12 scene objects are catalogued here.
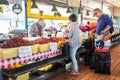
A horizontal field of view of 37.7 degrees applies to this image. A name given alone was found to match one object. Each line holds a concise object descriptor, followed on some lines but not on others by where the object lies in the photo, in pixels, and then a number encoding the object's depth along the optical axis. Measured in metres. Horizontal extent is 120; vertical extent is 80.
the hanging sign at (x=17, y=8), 7.19
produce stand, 2.97
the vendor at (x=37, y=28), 6.27
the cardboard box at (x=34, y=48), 3.50
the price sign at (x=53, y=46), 4.00
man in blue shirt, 5.03
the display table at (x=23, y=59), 2.95
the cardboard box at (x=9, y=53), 2.94
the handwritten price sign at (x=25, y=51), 3.22
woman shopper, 4.56
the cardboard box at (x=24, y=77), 3.58
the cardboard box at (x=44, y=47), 3.68
